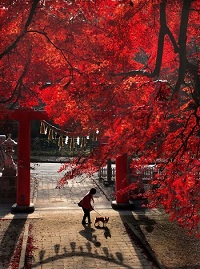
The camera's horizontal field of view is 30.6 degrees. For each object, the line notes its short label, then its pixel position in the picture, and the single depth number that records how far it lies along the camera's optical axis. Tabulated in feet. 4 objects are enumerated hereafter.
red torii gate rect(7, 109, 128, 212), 53.72
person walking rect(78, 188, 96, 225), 47.76
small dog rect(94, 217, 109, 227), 46.32
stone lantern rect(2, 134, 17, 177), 65.72
